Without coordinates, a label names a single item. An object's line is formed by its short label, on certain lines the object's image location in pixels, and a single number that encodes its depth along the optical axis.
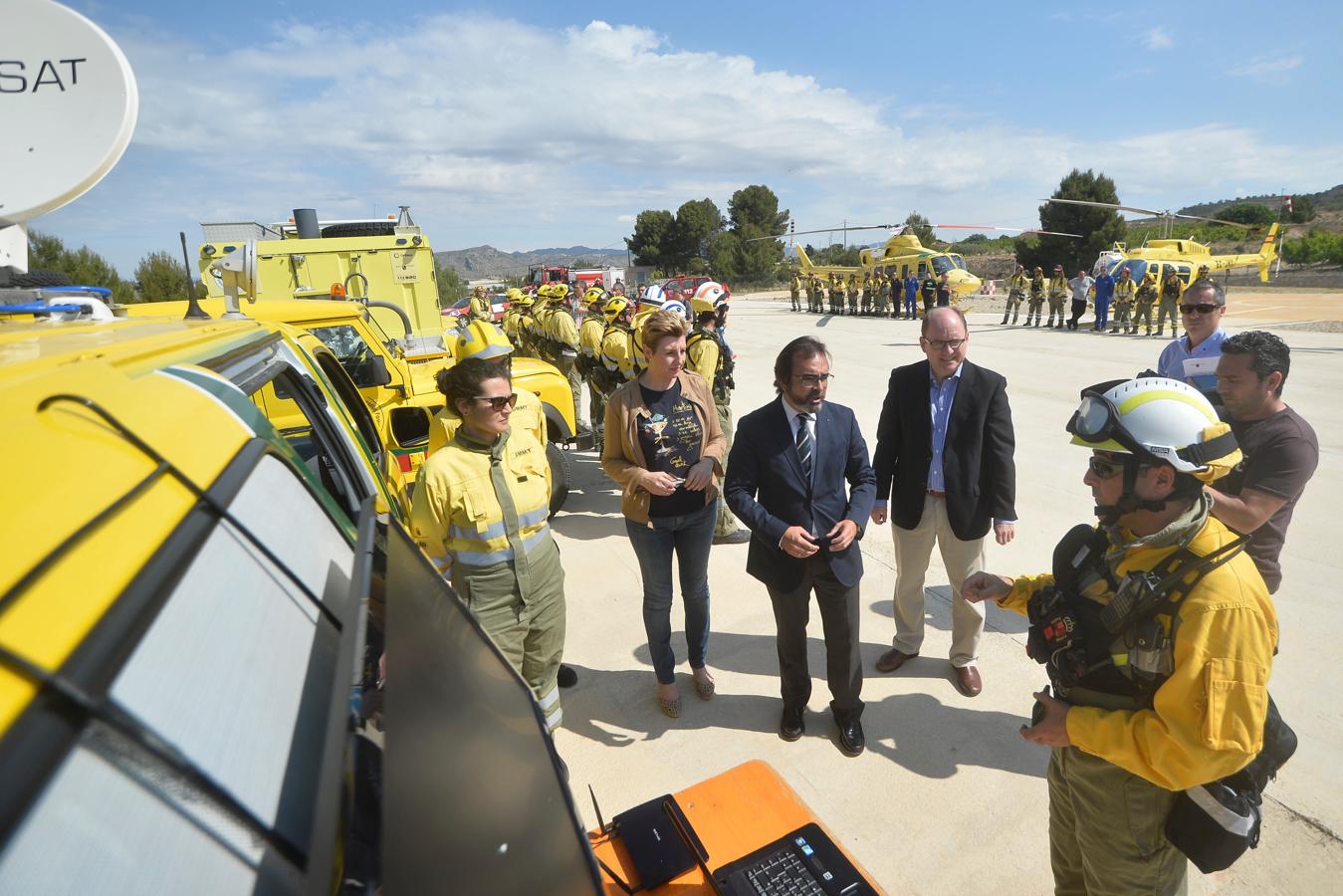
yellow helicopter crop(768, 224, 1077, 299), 24.28
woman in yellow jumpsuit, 2.54
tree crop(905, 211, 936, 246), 54.44
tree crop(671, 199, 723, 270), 62.16
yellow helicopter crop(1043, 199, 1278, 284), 19.95
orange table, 1.71
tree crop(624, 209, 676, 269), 64.12
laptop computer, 1.58
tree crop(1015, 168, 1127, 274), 39.12
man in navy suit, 2.87
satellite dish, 2.16
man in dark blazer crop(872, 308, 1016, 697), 3.29
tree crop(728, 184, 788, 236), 63.91
